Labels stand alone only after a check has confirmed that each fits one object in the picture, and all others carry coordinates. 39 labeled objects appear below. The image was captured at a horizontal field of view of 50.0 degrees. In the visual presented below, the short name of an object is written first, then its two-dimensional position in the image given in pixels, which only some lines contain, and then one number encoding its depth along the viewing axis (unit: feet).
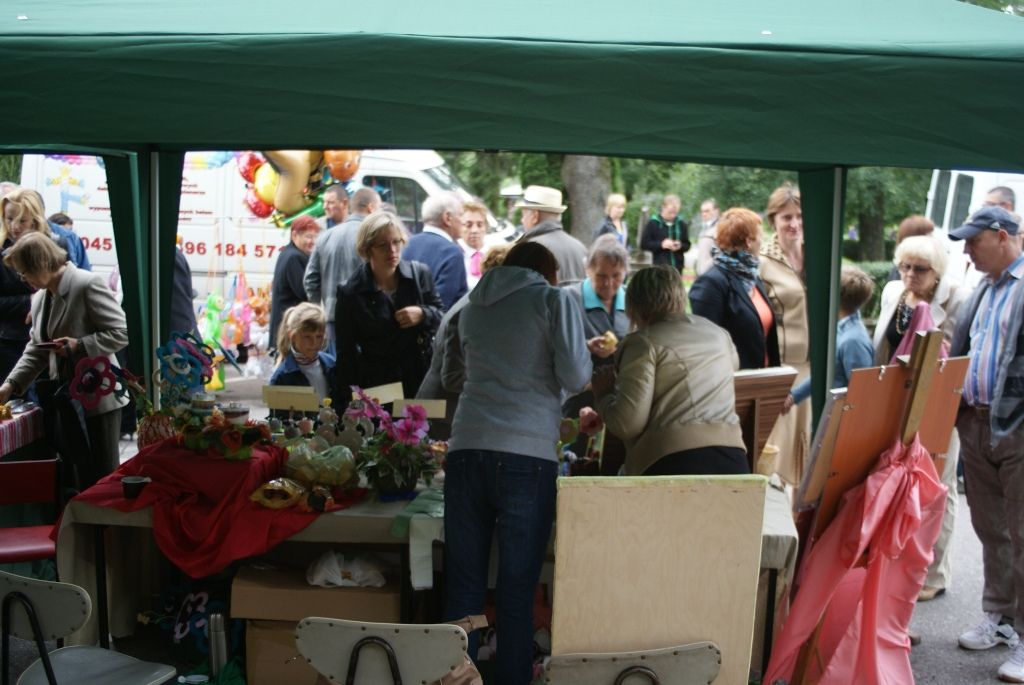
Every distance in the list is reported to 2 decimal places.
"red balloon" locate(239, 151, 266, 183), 28.66
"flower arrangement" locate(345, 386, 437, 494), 11.89
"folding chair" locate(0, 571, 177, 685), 8.47
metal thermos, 11.82
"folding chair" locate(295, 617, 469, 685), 8.04
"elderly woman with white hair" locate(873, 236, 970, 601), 15.10
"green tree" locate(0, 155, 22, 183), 25.21
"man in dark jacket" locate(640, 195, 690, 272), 36.76
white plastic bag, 11.62
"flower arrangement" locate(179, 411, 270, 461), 11.76
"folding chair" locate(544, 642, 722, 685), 7.81
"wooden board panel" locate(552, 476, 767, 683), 7.80
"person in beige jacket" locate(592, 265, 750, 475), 11.21
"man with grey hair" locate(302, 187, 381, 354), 20.85
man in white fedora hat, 18.66
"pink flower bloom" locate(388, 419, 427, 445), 11.97
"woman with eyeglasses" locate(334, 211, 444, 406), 16.34
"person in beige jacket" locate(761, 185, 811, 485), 15.99
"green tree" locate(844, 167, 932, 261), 47.11
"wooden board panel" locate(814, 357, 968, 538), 10.70
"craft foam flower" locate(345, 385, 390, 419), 12.53
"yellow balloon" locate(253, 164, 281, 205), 28.40
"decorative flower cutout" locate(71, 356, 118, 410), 13.02
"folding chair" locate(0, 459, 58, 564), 12.77
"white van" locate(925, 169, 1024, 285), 23.52
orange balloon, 28.27
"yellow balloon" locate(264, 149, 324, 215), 27.25
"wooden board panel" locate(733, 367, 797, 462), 12.73
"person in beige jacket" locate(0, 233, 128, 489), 15.70
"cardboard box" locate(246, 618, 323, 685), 11.54
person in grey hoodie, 10.60
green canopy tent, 8.56
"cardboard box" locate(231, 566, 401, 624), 11.43
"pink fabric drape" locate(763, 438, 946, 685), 10.79
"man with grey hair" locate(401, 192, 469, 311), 19.61
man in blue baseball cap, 12.94
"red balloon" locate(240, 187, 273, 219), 28.89
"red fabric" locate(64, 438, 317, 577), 11.38
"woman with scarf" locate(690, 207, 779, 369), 16.19
